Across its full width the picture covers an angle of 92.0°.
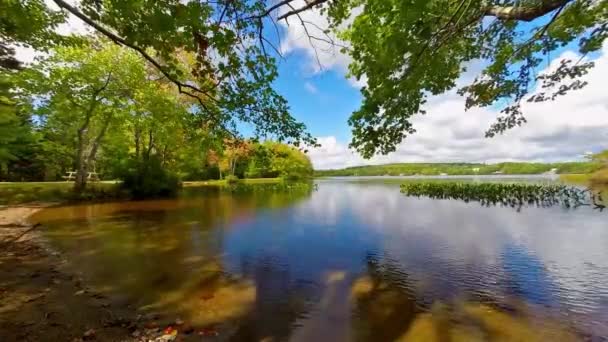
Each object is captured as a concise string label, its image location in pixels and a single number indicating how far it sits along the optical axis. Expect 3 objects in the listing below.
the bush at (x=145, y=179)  23.08
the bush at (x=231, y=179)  53.94
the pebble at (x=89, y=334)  3.70
